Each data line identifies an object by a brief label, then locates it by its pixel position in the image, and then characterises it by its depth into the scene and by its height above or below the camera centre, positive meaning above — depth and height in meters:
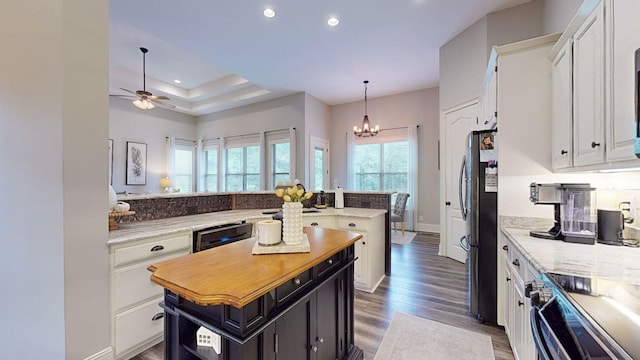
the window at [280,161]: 6.45 +0.47
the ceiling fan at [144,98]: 4.42 +1.47
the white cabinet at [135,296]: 1.83 -0.89
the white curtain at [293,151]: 6.16 +0.69
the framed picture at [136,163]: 6.27 +0.40
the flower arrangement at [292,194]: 1.54 -0.09
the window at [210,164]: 7.66 +0.45
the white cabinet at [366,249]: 2.97 -0.83
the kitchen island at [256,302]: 0.99 -0.57
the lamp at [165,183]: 6.77 -0.11
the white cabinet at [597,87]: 1.15 +0.51
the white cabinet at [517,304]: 1.43 -0.82
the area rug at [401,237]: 5.31 -1.29
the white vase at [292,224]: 1.52 -0.27
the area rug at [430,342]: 1.92 -1.33
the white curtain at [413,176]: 6.21 +0.10
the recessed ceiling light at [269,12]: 3.24 +2.17
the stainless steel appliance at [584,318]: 0.63 -0.40
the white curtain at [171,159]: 7.13 +0.57
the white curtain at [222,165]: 7.43 +0.42
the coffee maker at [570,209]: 1.67 -0.20
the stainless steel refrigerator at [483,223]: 2.24 -0.39
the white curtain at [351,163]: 7.00 +0.46
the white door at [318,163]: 6.36 +0.44
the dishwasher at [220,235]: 2.35 -0.56
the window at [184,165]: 7.44 +0.44
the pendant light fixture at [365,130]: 5.55 +1.15
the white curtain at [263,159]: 6.67 +0.54
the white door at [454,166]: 3.95 +0.23
